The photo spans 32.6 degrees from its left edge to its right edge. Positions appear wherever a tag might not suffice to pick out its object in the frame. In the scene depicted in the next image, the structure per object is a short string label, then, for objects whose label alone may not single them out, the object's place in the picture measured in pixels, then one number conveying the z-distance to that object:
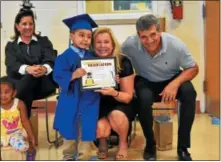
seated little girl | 1.98
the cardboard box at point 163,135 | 2.65
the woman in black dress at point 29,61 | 2.54
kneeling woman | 2.24
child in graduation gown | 2.21
